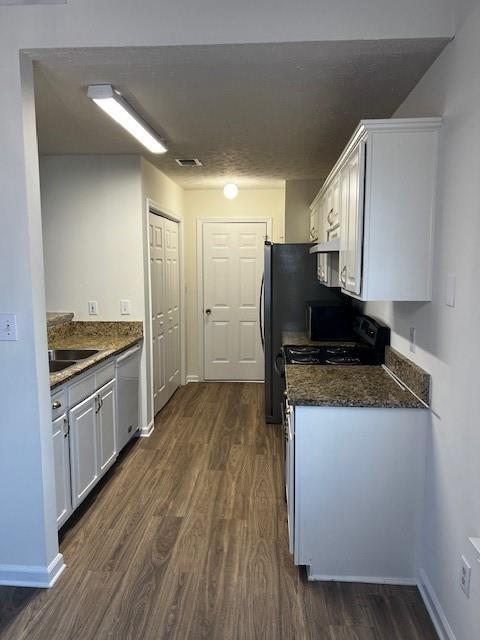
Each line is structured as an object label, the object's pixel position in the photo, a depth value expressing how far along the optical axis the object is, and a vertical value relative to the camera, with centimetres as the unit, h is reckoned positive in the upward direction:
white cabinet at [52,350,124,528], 240 -94
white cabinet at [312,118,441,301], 190 +28
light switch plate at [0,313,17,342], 201 -23
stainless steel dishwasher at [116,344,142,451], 335 -92
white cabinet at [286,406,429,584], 205 -97
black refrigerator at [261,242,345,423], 411 -16
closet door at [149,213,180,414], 426 -33
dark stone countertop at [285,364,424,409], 203 -55
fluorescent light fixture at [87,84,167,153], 220 +86
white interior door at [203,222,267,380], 555 -30
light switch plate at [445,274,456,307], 171 -7
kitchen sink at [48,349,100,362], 319 -56
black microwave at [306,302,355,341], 365 -39
